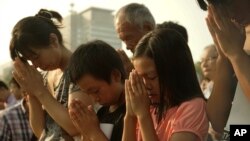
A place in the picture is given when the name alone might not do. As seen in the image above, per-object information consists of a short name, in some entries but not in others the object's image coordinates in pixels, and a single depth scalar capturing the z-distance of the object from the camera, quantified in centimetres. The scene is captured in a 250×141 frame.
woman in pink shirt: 190
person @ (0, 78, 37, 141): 351
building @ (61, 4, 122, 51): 5938
